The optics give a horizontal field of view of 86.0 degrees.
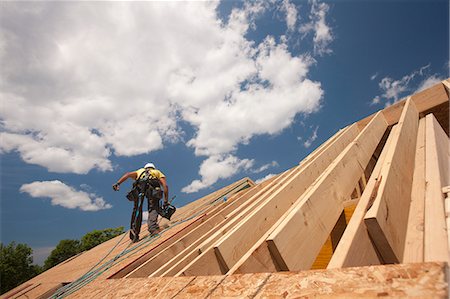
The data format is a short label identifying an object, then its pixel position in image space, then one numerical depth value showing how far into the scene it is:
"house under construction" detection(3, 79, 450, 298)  0.74
